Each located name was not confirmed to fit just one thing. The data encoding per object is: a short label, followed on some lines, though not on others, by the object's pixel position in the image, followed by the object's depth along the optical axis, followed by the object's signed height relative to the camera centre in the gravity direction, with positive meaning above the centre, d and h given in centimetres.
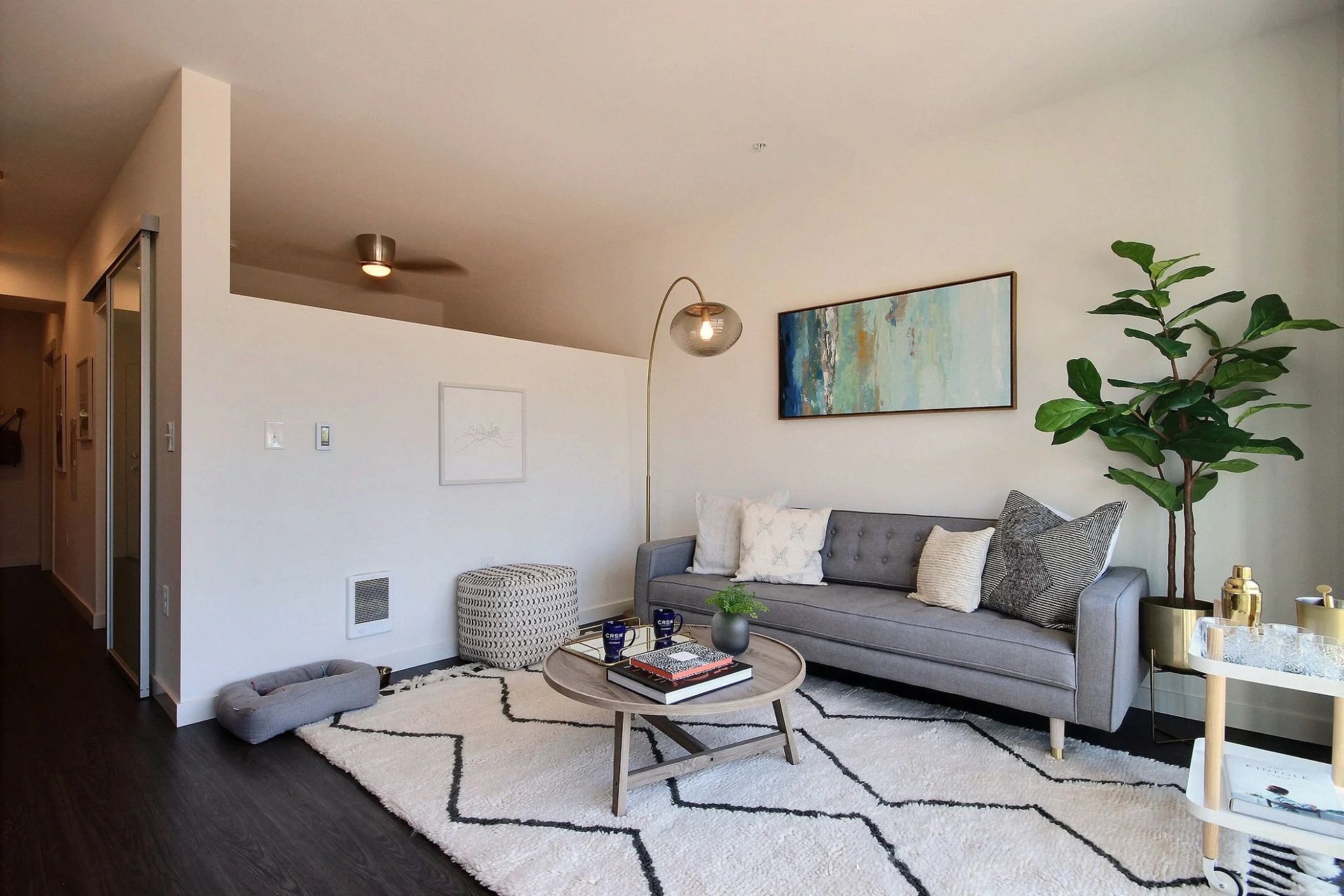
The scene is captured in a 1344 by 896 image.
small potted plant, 238 -62
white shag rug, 173 -112
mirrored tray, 243 -77
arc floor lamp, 349 +62
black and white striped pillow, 259 -46
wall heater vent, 333 -81
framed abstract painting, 334 +52
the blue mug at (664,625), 251 -68
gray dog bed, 256 -104
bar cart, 161 -83
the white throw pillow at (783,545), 349 -53
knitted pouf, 348 -91
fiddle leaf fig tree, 243 +17
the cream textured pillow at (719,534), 376 -50
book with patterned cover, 209 -71
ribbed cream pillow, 290 -55
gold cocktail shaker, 192 -44
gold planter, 246 -68
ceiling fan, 493 +144
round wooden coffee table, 200 -78
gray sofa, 233 -75
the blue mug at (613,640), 234 -69
